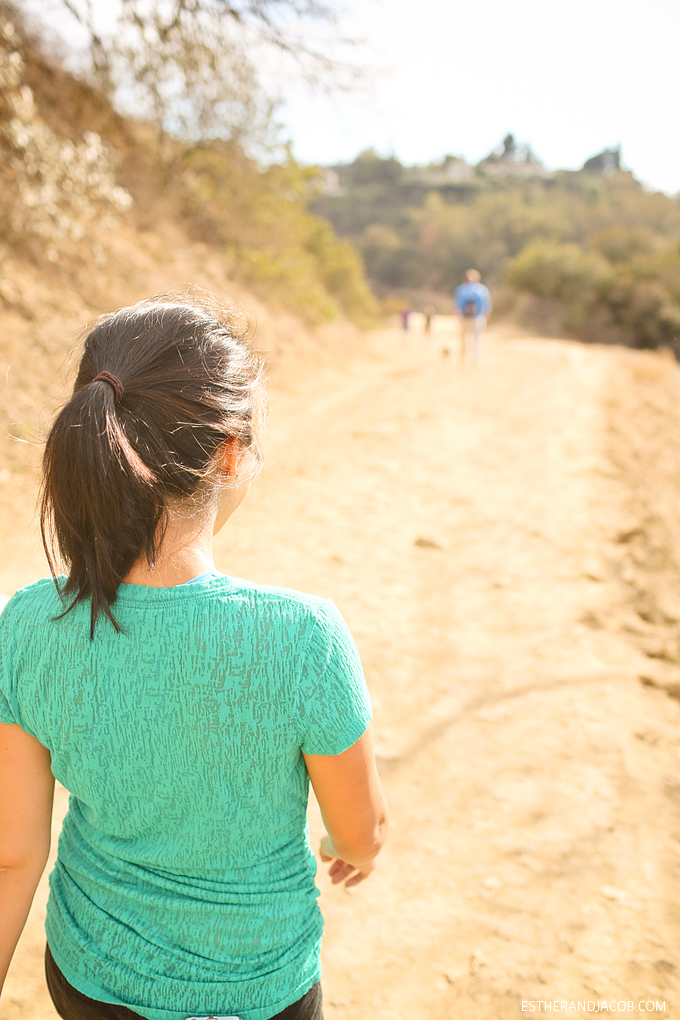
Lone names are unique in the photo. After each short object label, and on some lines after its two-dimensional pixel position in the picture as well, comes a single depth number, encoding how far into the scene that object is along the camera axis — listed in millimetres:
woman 914
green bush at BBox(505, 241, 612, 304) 27234
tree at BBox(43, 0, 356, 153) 9000
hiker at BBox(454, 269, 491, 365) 12492
